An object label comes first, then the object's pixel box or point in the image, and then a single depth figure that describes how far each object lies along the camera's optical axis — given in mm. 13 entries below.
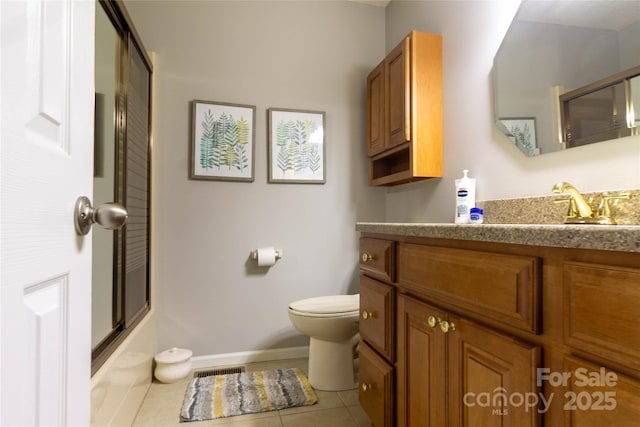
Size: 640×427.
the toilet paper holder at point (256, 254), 2101
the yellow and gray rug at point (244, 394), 1560
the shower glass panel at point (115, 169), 1345
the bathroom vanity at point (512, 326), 466
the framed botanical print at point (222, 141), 2064
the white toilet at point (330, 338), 1662
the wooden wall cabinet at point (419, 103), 1743
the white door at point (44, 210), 349
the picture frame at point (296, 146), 2203
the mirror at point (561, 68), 992
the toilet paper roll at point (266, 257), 2080
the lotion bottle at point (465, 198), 1484
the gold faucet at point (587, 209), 924
